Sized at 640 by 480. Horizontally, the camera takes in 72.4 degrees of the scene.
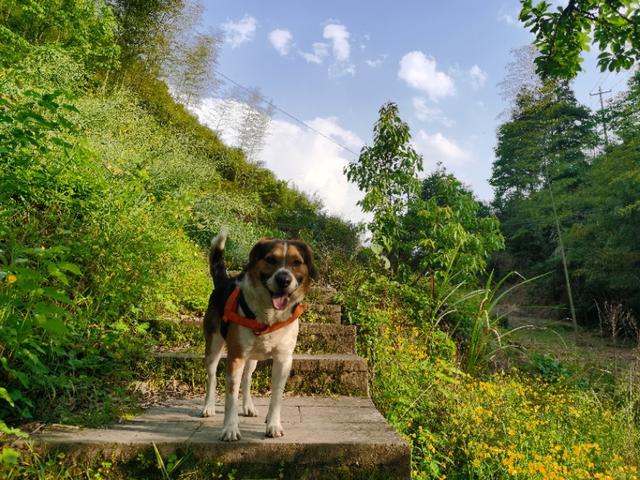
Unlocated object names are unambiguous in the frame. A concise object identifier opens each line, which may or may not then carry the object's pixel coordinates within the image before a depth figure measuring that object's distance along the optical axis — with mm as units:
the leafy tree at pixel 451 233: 6023
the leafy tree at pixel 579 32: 4285
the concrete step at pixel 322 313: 4684
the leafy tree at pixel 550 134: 17594
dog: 2363
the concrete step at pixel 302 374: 3408
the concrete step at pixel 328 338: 4086
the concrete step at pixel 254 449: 2178
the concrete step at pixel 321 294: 5188
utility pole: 19272
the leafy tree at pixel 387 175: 6648
